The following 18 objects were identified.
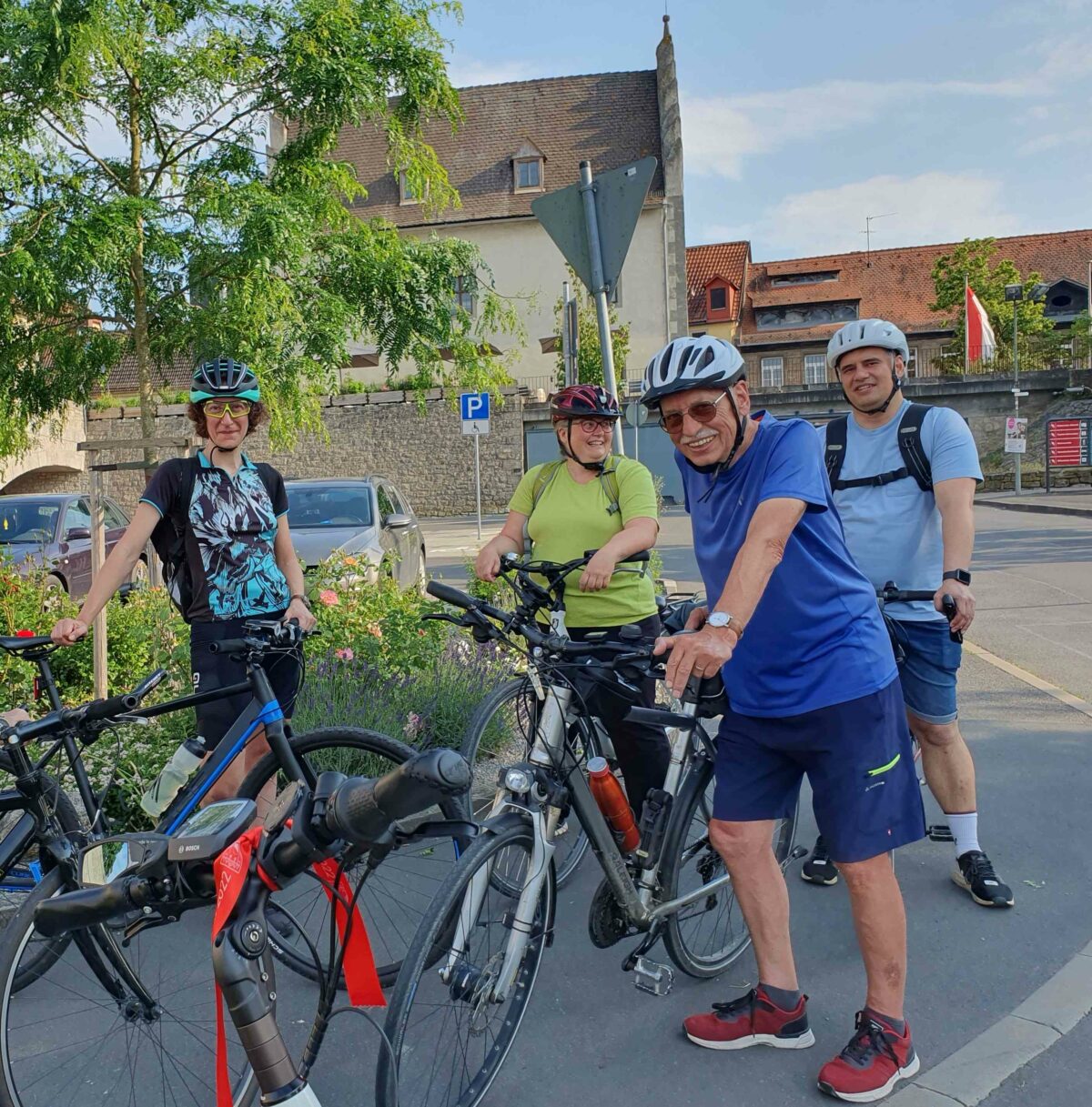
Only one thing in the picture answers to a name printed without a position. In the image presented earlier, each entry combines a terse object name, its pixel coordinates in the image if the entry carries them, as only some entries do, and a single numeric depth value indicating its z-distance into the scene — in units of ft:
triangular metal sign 20.17
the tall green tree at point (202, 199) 22.02
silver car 34.76
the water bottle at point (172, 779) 10.53
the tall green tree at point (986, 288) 173.27
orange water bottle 9.75
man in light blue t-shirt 12.52
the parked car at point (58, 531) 39.99
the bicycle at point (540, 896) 7.84
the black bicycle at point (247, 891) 4.96
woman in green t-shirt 13.51
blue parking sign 59.93
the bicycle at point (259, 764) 9.34
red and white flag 124.26
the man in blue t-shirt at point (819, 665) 8.80
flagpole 124.57
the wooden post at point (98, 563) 17.75
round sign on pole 85.92
